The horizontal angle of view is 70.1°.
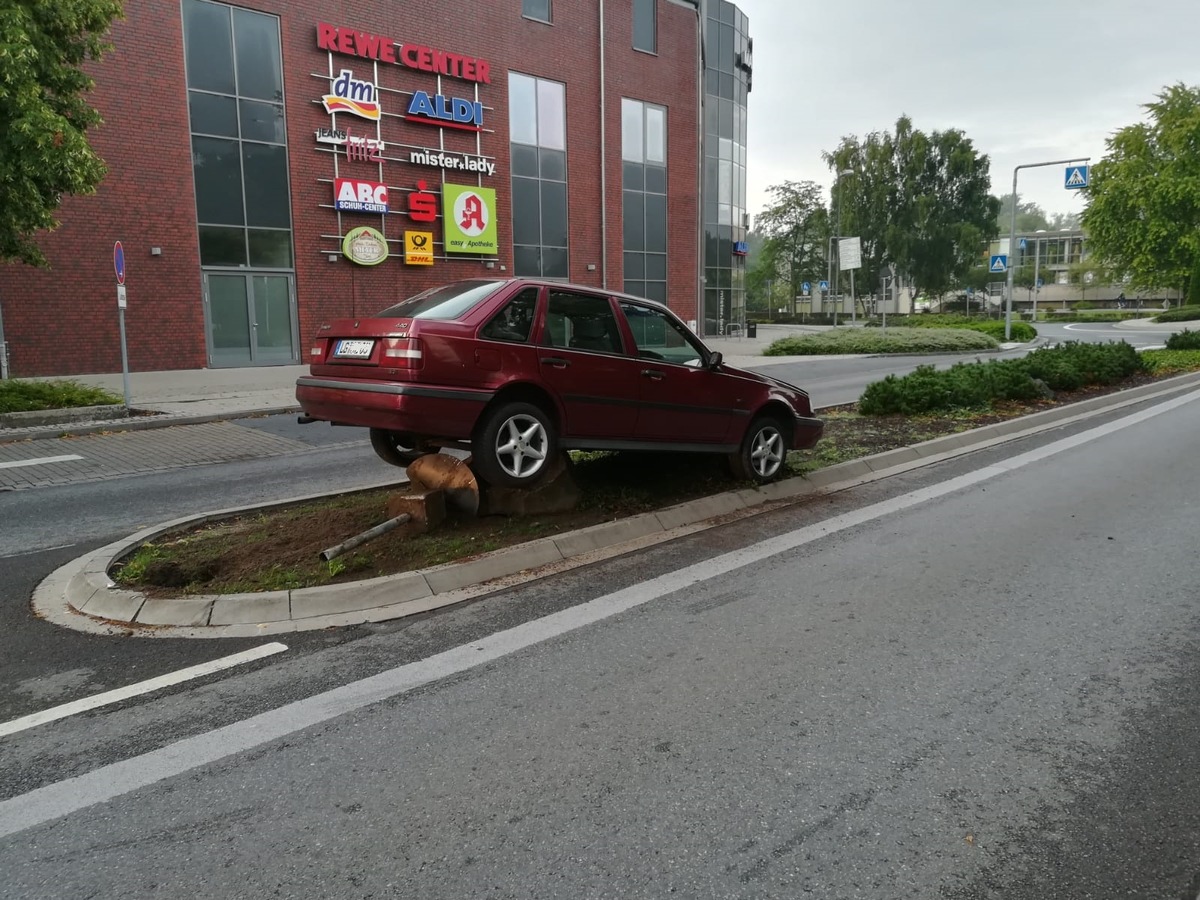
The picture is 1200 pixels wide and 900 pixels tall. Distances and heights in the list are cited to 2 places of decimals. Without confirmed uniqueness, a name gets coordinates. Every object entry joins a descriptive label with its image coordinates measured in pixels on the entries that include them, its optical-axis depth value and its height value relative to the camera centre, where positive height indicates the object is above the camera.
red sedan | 5.56 -0.35
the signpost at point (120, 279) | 14.67 +0.94
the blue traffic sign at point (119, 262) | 14.73 +1.23
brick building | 21.41 +4.85
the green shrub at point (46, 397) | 13.53 -1.02
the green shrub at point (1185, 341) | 25.39 -0.58
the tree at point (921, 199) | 66.88 +9.81
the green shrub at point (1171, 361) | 19.20 -0.95
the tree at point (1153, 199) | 25.92 +3.81
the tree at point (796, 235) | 72.00 +7.72
